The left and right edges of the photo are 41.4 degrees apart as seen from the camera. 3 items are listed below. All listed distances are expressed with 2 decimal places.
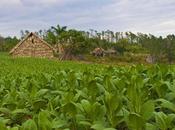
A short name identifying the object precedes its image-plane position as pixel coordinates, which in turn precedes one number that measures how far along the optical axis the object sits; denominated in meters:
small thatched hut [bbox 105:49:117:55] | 47.53
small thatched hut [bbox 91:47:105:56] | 44.53
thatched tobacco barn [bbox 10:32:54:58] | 37.17
